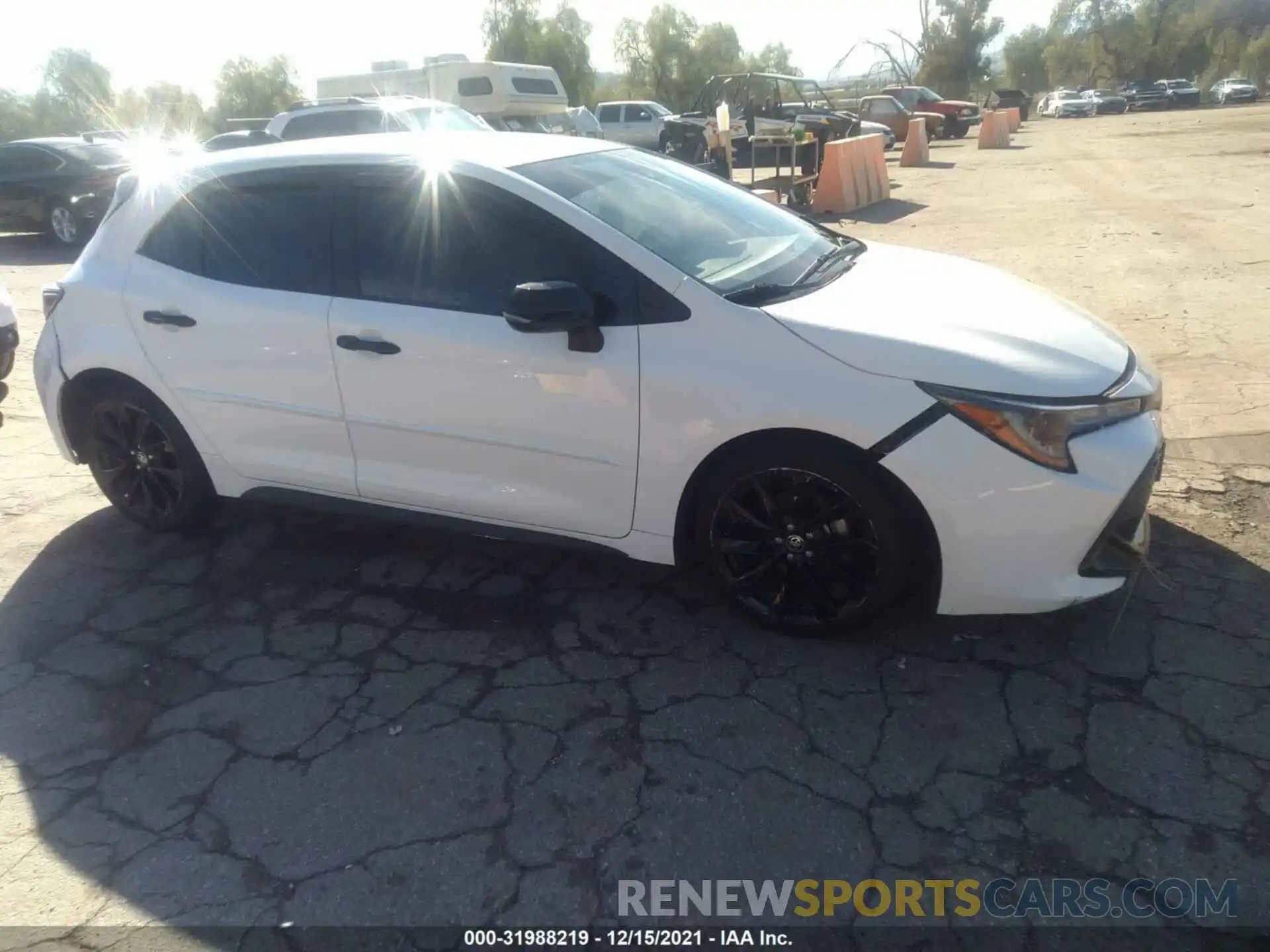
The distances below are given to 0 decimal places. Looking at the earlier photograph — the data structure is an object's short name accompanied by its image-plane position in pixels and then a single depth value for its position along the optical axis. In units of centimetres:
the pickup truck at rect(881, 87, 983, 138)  3005
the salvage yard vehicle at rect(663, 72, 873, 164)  1630
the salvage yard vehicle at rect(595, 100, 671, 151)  2761
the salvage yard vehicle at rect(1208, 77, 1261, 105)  4572
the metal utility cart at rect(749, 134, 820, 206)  1361
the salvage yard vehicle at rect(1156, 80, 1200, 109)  4597
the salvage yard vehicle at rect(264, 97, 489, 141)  1324
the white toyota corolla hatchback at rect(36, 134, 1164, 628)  275
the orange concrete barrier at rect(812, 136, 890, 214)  1309
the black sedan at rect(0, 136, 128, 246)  1328
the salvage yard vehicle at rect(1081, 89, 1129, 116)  4466
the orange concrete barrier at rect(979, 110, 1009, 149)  2423
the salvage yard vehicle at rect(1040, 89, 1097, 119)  4441
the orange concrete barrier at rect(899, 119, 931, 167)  2045
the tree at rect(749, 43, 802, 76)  7225
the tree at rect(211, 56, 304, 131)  5725
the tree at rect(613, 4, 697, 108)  6006
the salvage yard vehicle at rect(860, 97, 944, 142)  2825
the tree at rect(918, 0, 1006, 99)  6028
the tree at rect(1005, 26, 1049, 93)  8119
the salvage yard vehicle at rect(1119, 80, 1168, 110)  4616
